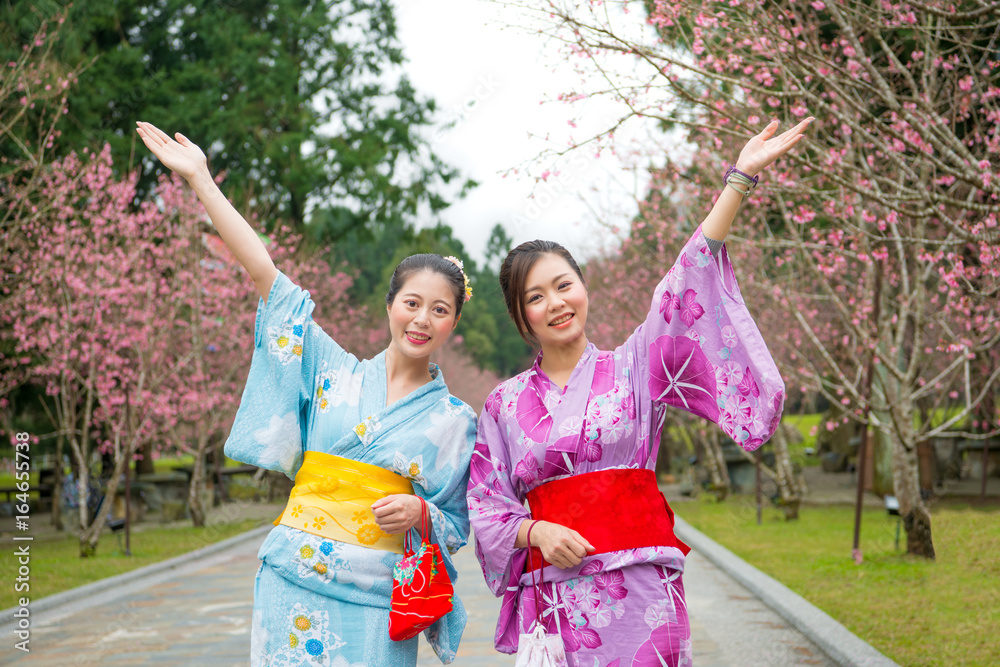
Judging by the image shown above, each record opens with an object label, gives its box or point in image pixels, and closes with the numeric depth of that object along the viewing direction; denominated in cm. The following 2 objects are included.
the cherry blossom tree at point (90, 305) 1120
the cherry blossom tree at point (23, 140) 1054
